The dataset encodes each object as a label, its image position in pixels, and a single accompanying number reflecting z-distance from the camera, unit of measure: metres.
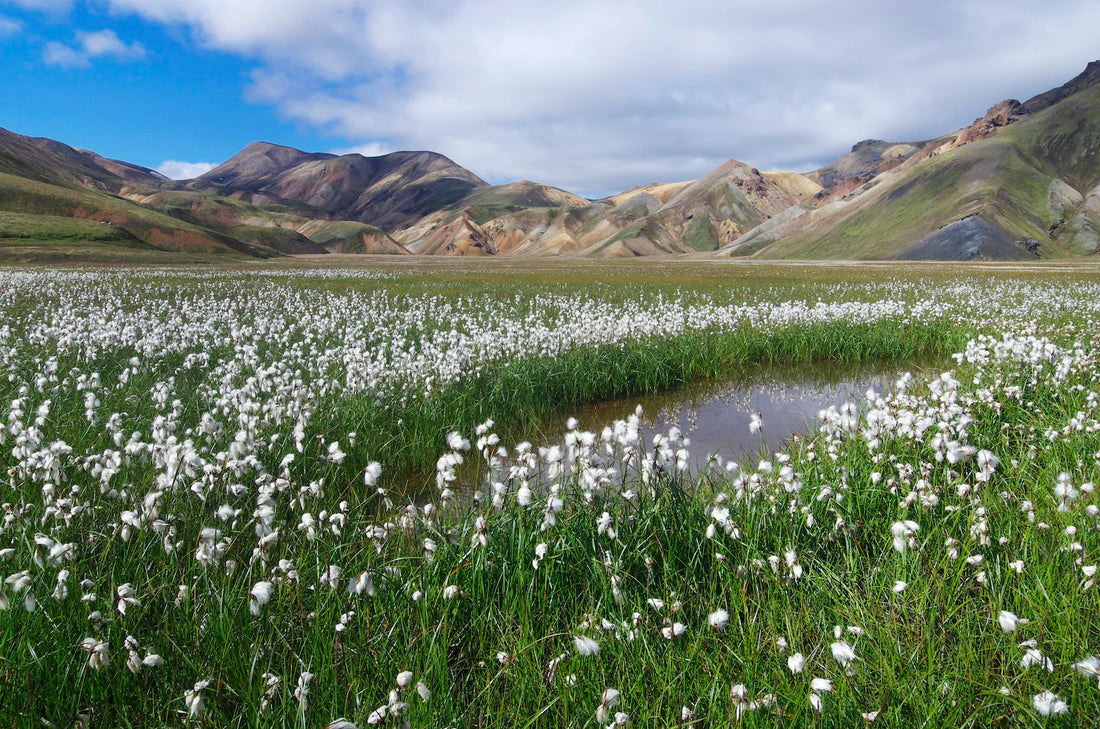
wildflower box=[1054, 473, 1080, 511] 3.60
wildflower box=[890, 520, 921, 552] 3.36
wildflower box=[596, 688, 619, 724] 2.22
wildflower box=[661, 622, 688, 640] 2.89
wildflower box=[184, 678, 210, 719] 2.42
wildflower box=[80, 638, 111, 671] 2.41
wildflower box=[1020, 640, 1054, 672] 2.53
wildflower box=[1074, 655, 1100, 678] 2.23
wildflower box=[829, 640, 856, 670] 2.44
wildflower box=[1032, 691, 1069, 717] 2.26
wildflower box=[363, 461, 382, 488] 3.89
